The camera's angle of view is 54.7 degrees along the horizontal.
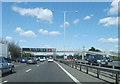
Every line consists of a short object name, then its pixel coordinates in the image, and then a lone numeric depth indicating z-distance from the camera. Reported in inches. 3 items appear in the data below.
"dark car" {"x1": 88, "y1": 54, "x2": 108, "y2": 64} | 727.1
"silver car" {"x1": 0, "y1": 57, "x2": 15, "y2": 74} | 356.0
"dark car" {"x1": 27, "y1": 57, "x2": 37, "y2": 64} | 968.6
